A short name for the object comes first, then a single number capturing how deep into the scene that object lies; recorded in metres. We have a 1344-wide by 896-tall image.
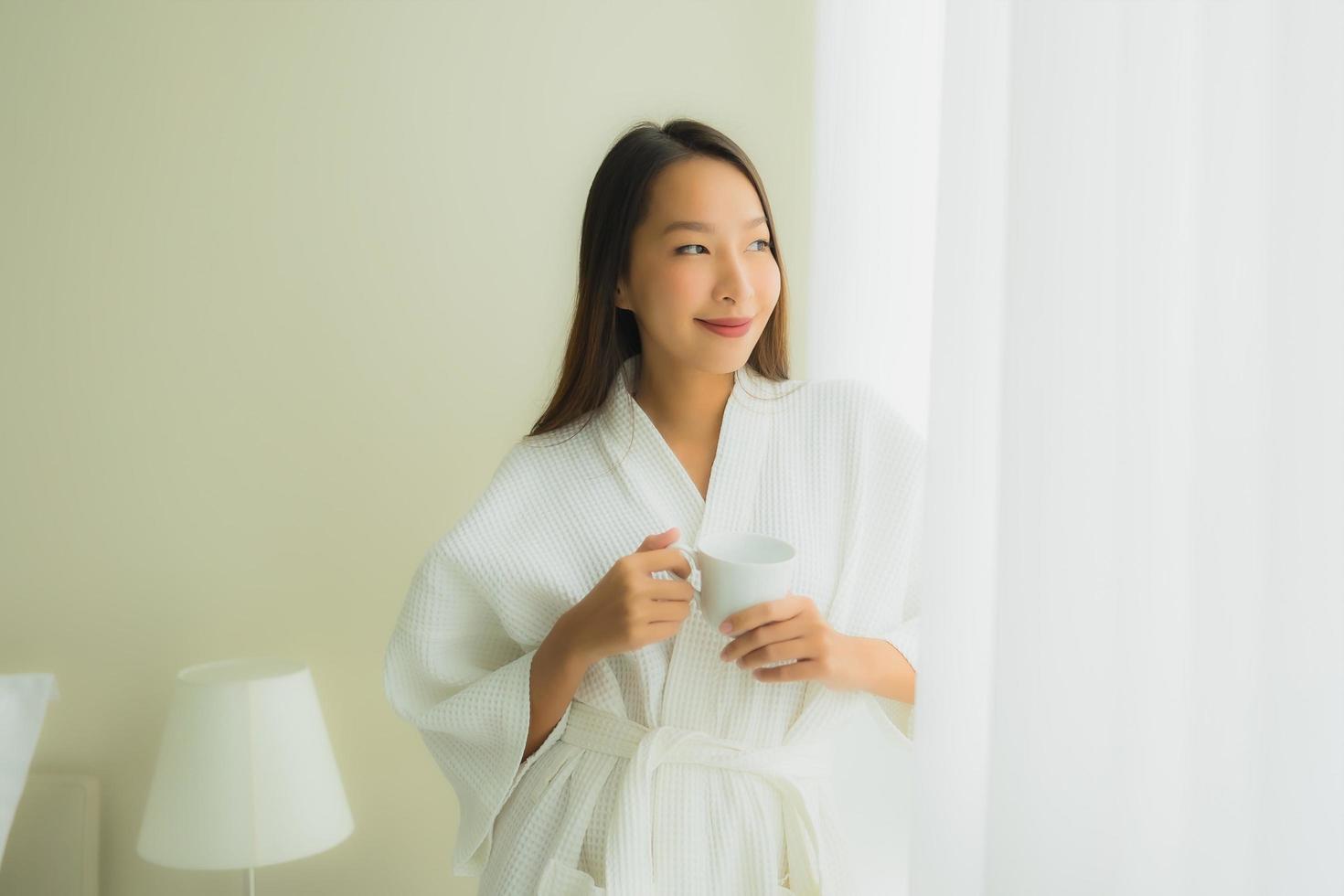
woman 1.11
